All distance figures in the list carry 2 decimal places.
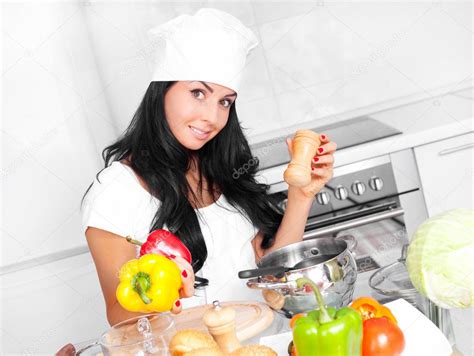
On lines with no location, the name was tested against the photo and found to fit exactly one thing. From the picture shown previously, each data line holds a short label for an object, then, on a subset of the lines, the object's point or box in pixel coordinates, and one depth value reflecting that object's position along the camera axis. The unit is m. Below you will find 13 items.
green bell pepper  0.80
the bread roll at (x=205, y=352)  0.84
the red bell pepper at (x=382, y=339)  0.85
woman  1.58
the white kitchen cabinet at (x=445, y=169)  2.07
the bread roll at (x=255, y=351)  0.84
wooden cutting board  1.02
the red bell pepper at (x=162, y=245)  1.19
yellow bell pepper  1.10
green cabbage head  0.95
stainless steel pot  1.00
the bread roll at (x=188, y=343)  0.86
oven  2.08
